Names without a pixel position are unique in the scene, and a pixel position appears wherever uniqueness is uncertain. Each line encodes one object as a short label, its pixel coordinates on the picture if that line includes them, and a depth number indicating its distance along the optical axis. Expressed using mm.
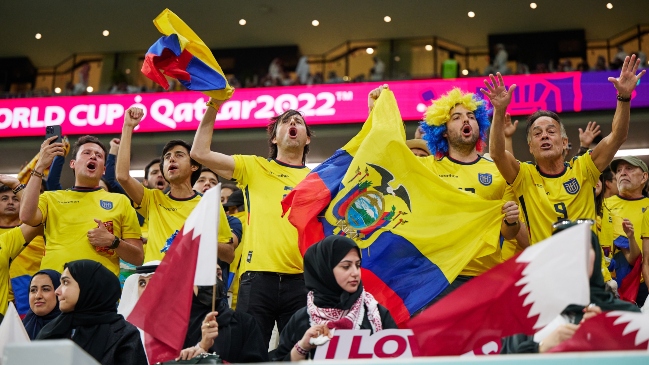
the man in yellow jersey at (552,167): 5102
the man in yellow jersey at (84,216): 5637
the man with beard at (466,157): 5117
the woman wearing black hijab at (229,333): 4449
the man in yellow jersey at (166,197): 5660
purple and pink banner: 14195
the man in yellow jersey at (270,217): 5039
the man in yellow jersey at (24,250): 6223
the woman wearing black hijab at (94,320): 4500
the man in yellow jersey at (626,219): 6251
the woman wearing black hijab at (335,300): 4109
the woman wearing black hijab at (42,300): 5117
